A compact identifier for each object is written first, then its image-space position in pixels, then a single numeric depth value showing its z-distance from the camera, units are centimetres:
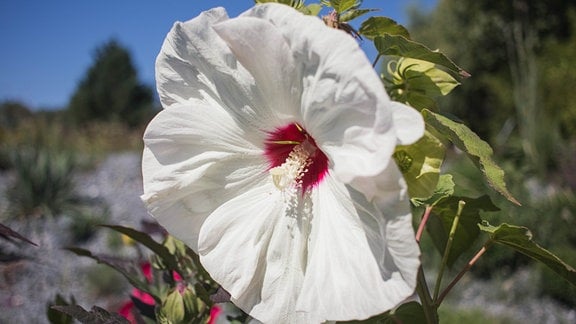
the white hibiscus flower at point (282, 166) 43
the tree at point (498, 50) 1107
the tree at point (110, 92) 2241
